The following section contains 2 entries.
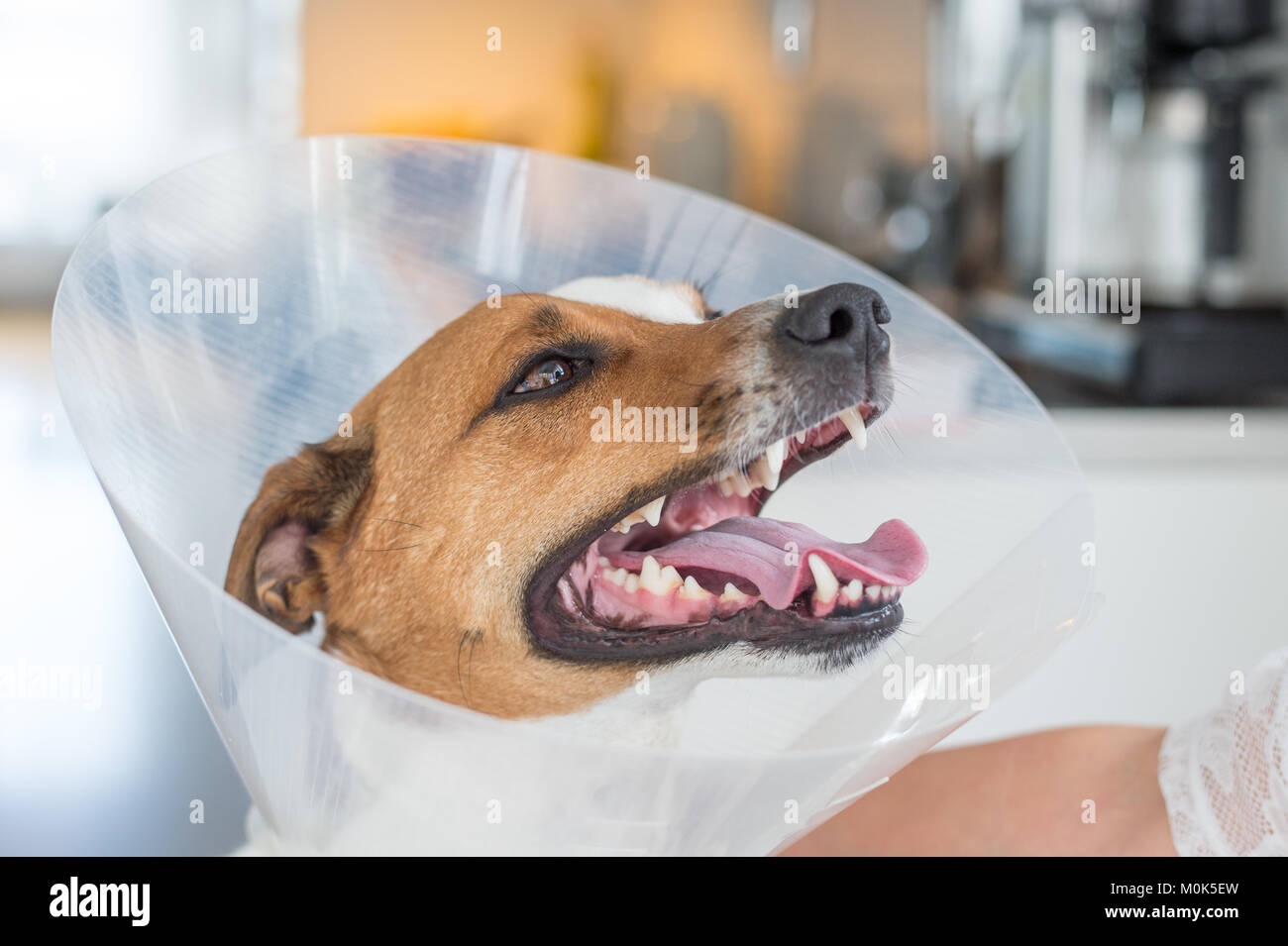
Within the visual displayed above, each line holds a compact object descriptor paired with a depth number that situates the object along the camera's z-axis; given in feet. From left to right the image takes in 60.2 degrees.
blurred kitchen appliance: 4.93
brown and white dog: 1.32
